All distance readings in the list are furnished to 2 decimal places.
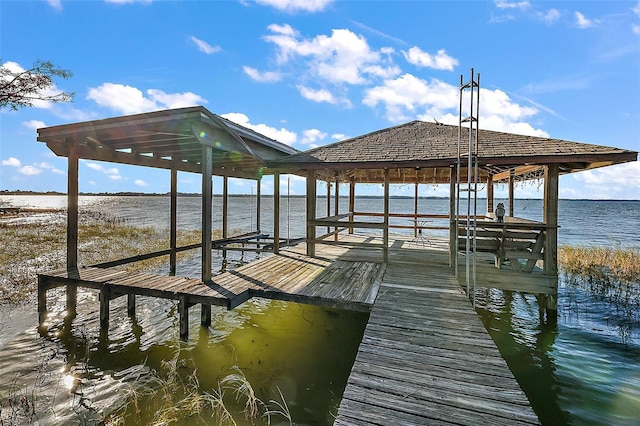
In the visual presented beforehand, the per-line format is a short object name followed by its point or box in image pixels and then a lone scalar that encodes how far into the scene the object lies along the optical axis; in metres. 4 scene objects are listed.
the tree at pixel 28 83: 7.36
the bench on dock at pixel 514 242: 6.83
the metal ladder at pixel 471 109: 5.54
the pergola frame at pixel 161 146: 5.86
